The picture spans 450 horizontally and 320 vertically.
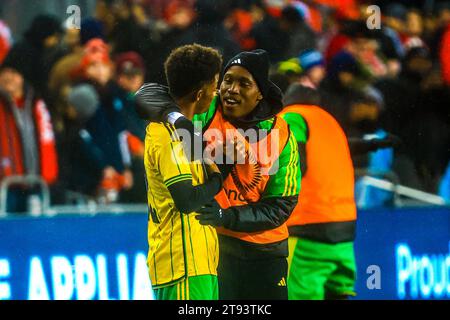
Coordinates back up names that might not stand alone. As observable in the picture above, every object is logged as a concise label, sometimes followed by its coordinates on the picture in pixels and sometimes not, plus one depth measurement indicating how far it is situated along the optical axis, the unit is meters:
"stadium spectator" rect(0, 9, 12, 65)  13.23
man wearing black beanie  12.04
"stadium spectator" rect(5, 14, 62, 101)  13.16
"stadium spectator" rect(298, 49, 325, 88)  13.24
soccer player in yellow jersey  10.98
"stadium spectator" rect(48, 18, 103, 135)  13.16
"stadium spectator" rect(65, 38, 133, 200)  13.14
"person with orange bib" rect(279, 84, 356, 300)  12.89
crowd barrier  13.23
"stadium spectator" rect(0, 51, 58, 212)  13.36
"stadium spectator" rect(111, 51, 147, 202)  12.79
